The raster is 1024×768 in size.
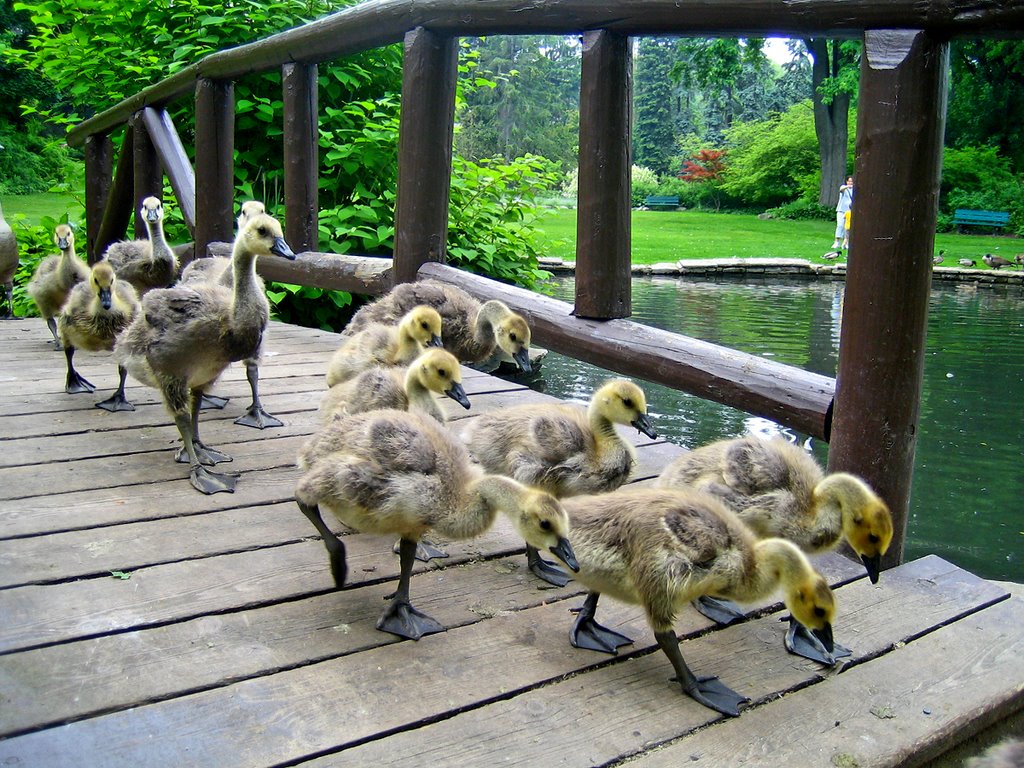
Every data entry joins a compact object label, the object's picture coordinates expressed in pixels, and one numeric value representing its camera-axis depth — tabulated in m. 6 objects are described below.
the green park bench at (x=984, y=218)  31.25
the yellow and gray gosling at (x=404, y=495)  2.92
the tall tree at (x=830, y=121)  34.19
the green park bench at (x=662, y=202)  43.19
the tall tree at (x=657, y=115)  50.39
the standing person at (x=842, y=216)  26.20
